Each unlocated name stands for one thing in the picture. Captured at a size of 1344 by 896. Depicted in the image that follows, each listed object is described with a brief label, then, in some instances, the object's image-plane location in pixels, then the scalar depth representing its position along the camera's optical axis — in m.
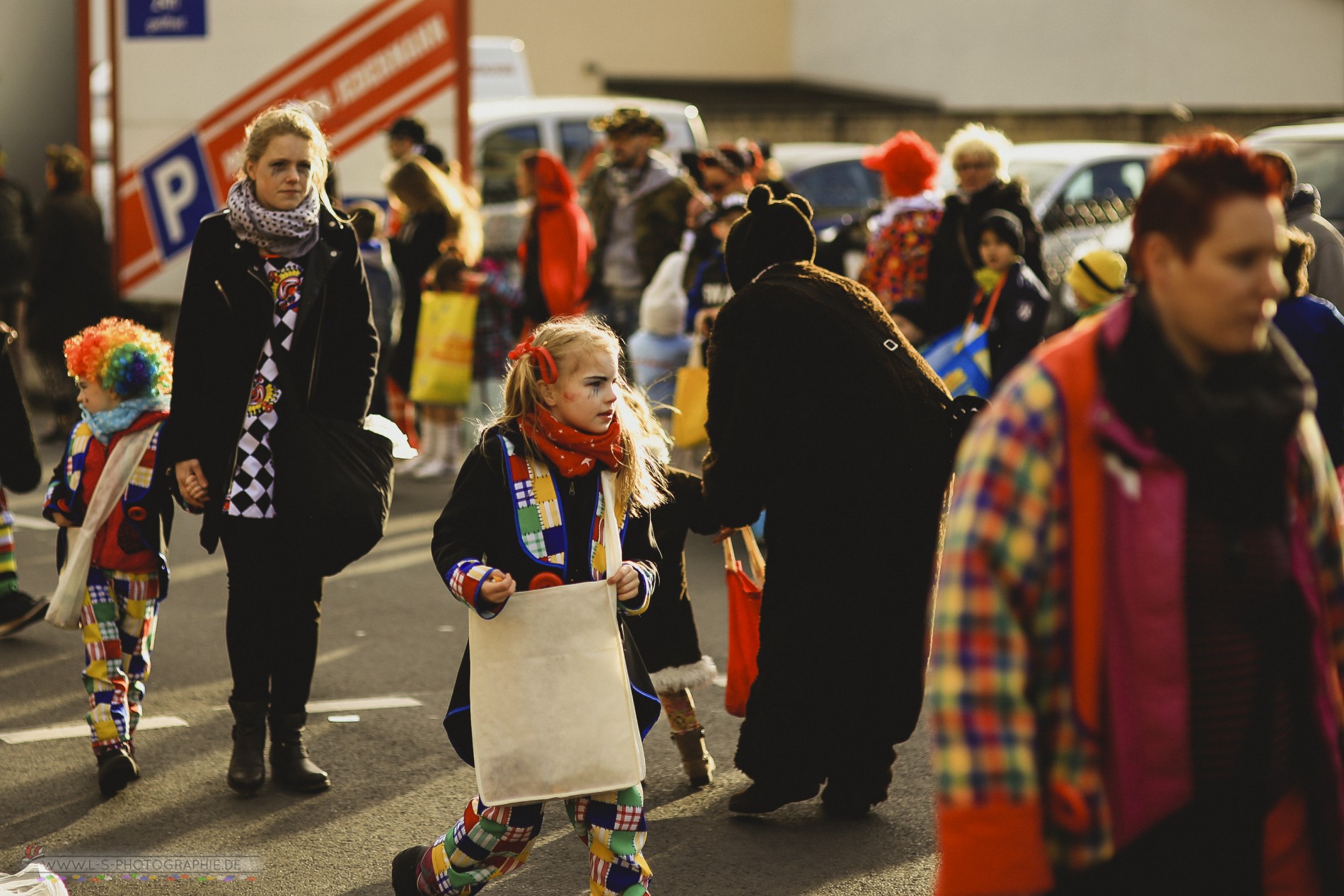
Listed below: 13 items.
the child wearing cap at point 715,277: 16.84
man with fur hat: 19.97
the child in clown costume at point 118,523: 9.75
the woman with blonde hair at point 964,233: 15.50
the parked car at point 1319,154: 22.69
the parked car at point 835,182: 31.11
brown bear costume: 8.73
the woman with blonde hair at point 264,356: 9.14
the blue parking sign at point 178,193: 25.33
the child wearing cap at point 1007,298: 14.48
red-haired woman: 4.28
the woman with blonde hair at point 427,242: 19.87
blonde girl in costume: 7.12
